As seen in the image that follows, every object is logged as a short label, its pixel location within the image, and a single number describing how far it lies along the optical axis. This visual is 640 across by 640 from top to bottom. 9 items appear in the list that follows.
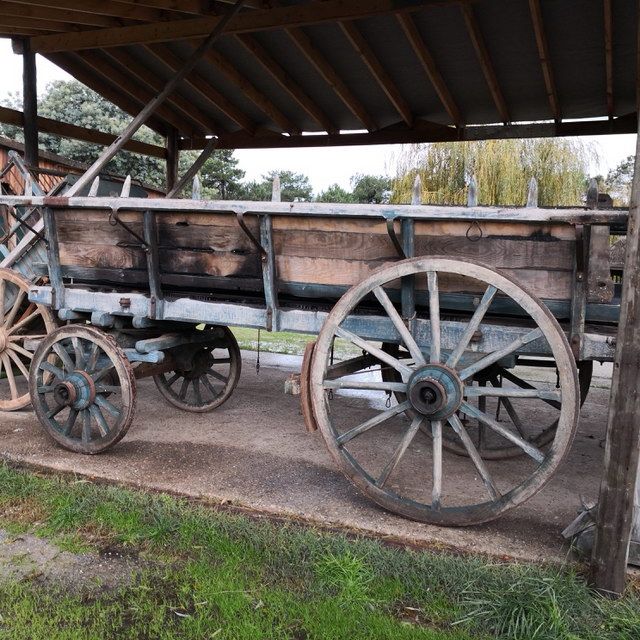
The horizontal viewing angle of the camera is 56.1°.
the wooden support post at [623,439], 2.58
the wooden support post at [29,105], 7.05
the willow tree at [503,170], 14.83
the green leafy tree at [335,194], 27.19
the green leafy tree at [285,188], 27.36
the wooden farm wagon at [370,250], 3.24
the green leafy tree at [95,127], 21.38
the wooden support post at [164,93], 5.33
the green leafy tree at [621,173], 29.90
